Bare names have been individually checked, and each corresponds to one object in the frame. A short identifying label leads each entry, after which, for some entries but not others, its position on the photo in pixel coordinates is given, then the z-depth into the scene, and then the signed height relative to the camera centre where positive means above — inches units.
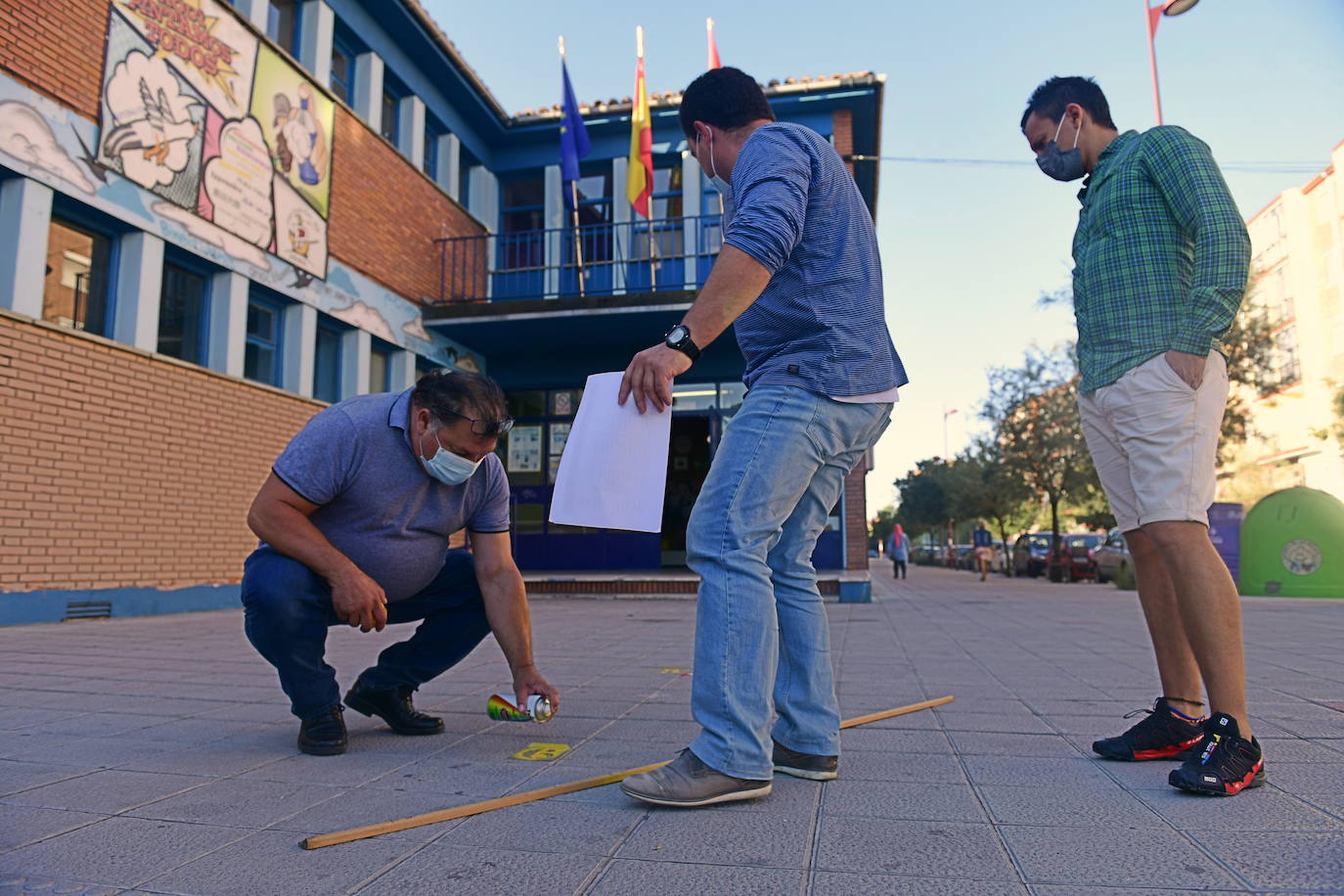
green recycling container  476.7 +2.4
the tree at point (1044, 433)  988.6 +136.6
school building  285.1 +132.4
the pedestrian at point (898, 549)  1064.8 +4.5
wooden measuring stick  73.4 -23.9
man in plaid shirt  94.3 +20.4
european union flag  535.5 +255.6
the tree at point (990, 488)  1092.5 +87.1
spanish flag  535.8 +243.0
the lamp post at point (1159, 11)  564.1 +358.6
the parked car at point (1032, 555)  1035.9 -3.2
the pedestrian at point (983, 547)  1024.1 +6.6
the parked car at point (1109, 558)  823.5 -5.5
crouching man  105.5 +0.7
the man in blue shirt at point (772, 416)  85.6 +14.5
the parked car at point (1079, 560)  903.7 -8.0
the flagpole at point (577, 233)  530.4 +193.7
